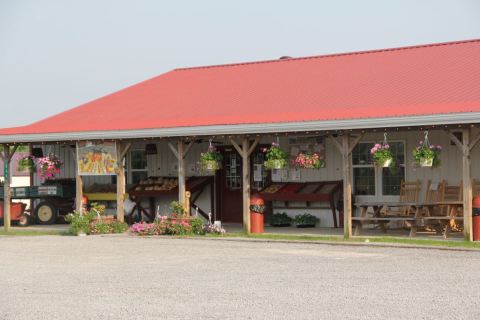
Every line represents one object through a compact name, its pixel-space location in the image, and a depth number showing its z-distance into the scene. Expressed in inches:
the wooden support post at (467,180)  670.5
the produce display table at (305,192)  861.2
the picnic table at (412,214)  729.0
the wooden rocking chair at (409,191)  808.3
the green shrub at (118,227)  855.7
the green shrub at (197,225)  810.2
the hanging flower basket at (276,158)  777.6
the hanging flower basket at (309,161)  765.9
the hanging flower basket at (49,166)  927.7
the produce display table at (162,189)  951.0
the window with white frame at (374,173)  834.8
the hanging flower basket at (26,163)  952.3
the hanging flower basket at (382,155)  717.3
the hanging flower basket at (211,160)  824.3
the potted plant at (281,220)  903.1
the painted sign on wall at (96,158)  868.0
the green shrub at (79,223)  837.8
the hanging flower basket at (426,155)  697.0
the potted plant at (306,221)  885.8
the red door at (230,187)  965.8
